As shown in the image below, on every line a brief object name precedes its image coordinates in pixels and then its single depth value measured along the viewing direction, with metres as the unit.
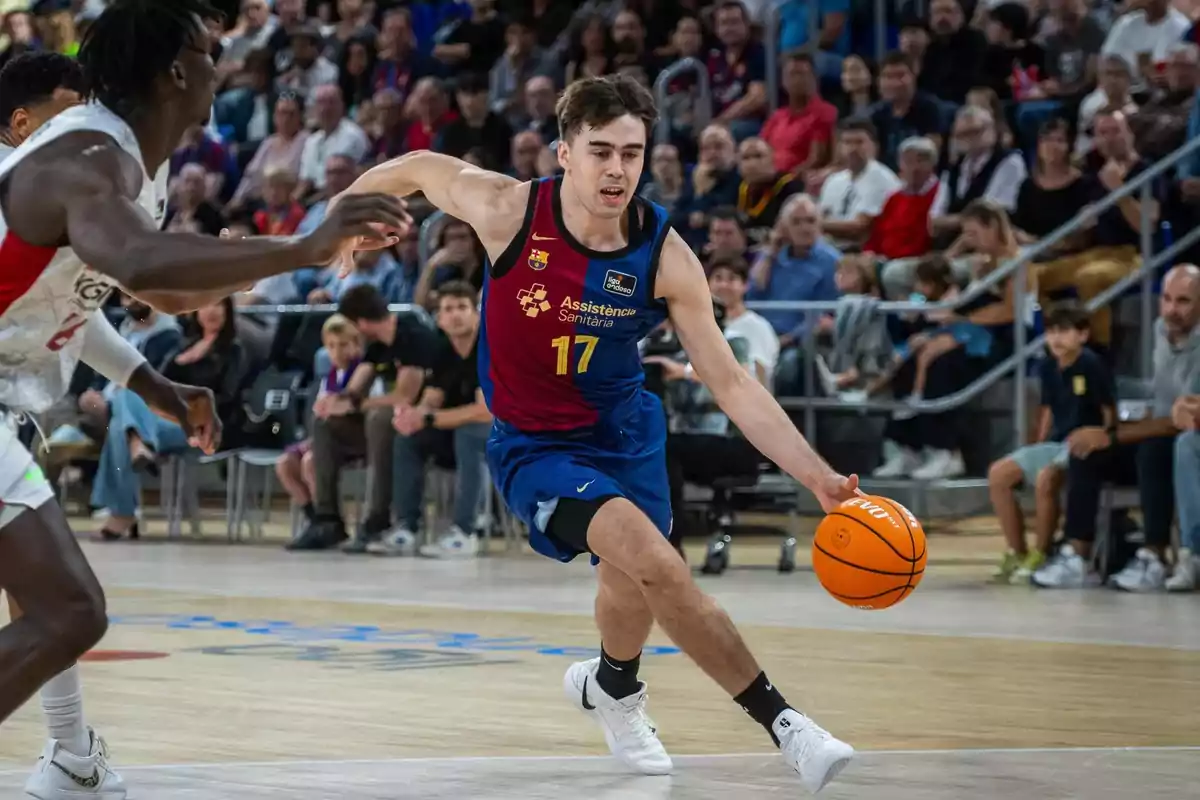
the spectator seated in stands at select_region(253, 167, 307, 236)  17.16
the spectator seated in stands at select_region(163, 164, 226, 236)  17.33
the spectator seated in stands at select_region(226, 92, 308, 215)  18.23
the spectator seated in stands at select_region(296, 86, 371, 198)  17.64
